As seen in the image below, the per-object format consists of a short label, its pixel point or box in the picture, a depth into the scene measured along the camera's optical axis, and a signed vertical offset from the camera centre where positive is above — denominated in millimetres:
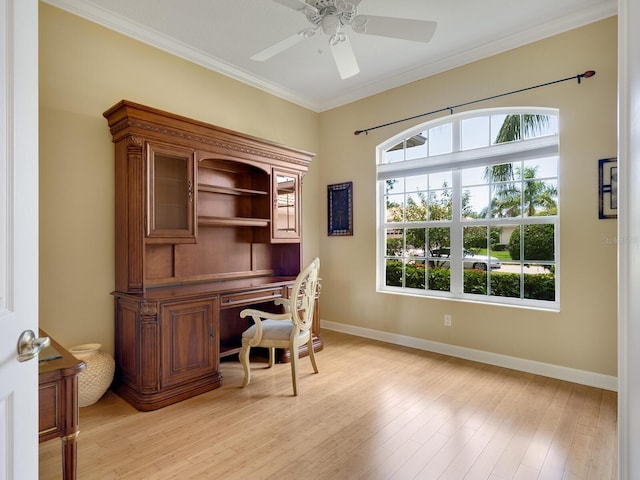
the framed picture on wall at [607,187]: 2760 +398
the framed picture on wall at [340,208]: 4547 +403
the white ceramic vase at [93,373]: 2527 -1009
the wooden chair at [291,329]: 2799 -778
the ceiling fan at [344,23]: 2145 +1407
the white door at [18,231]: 967 +26
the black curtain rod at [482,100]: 2865 +1379
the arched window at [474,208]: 3227 +309
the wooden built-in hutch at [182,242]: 2633 -29
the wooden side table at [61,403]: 1336 -657
